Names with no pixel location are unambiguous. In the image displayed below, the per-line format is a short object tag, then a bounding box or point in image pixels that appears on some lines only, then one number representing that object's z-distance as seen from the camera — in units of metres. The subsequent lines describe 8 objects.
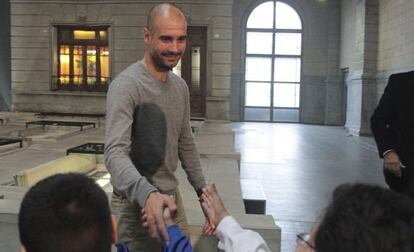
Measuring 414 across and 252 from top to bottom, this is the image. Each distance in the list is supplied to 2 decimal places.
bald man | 2.20
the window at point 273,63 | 27.83
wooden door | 19.28
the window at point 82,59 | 19.95
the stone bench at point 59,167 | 5.85
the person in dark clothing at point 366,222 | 1.12
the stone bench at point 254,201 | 6.02
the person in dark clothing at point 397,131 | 3.36
